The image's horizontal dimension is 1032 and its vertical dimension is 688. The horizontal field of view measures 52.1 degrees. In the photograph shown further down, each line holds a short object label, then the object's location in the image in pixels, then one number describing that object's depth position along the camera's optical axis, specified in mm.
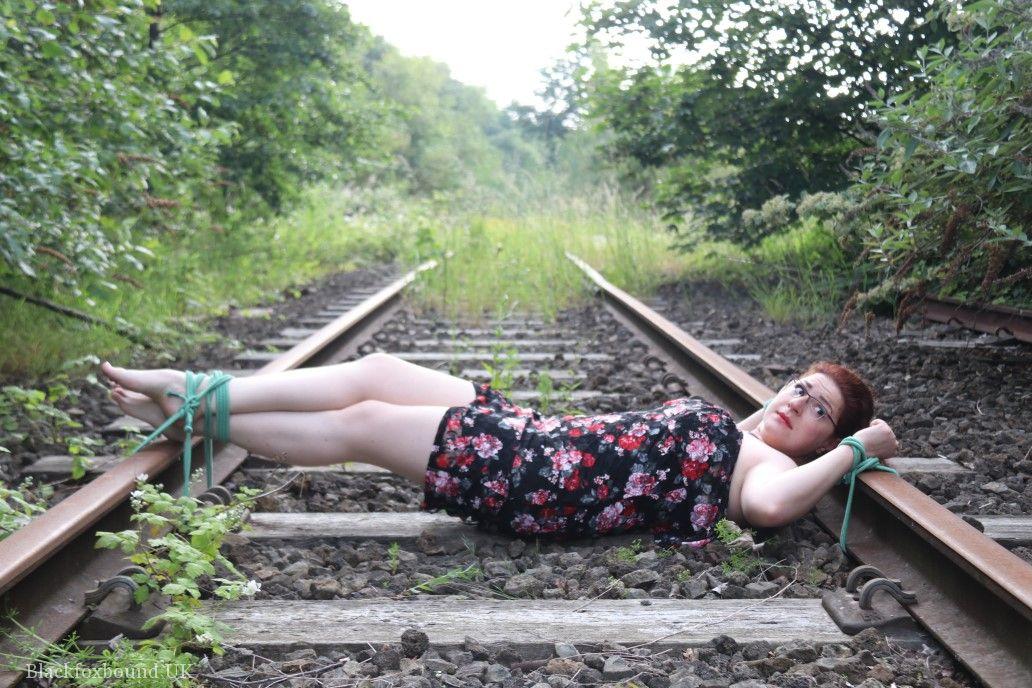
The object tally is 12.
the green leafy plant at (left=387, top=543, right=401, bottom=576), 2527
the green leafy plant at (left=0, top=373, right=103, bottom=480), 3586
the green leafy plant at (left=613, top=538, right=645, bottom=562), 2574
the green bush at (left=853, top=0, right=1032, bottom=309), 3750
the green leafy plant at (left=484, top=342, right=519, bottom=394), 4445
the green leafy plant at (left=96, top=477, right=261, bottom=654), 1998
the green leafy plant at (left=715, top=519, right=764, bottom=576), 2510
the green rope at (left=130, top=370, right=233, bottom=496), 2852
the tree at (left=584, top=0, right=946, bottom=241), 7355
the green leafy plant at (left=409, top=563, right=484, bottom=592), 2398
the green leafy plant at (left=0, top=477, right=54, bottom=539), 2578
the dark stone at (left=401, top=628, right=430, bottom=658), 1992
